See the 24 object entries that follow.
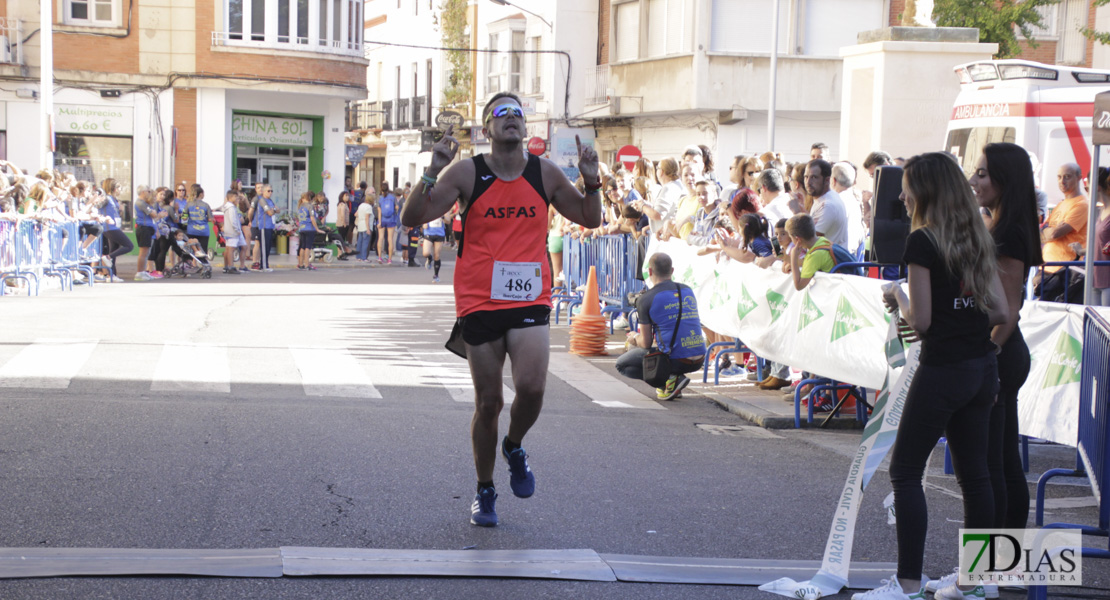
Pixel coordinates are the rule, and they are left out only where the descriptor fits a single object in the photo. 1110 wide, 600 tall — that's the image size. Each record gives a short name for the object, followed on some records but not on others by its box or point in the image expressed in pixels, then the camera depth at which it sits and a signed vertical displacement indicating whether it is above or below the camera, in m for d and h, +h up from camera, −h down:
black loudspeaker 7.68 -0.20
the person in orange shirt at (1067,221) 10.86 -0.23
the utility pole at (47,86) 25.80 +1.61
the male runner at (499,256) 5.93 -0.37
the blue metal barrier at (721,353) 11.66 -1.61
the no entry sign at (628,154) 23.74 +0.51
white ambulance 15.11 +1.00
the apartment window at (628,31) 37.66 +4.49
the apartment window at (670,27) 34.59 +4.31
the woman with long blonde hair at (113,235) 24.31 -1.32
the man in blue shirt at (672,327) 10.77 -1.22
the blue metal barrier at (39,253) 19.73 -1.46
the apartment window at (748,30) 34.50 +4.24
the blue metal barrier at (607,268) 15.25 -1.12
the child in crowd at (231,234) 27.67 -1.41
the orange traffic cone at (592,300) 14.71 -1.39
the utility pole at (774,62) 30.95 +3.06
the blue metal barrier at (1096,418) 5.38 -0.98
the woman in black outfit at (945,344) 4.72 -0.58
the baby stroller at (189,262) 25.86 -1.91
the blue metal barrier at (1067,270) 8.12 -0.52
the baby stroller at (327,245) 34.03 -2.02
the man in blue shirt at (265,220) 29.11 -1.14
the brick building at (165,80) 32.50 +2.29
